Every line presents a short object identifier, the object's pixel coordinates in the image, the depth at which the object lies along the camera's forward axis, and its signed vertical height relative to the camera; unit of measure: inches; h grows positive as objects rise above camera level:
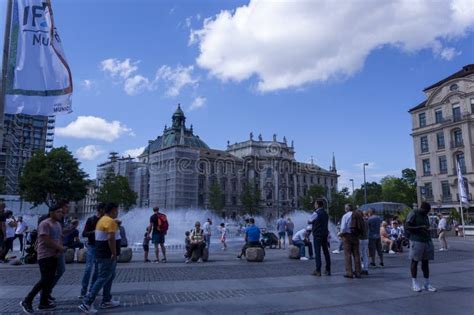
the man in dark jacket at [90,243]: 324.2 -16.3
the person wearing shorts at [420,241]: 345.7 -19.1
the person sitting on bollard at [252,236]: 648.0 -23.0
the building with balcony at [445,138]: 2036.2 +432.3
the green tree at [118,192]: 2751.0 +227.7
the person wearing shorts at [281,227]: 876.0 -12.1
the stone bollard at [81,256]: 603.5 -46.9
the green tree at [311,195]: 3432.6 +223.5
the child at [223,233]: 921.5 -25.0
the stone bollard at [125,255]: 607.2 -46.7
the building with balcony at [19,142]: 3299.7 +783.9
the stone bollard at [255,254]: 622.9 -49.8
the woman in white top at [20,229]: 736.1 -5.7
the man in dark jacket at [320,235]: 440.1 -15.7
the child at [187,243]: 638.1 -32.7
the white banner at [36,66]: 297.6 +124.1
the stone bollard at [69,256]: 602.2 -46.6
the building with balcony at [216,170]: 2918.3 +467.9
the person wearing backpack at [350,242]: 430.0 -23.4
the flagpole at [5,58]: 263.9 +114.1
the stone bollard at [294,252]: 661.9 -50.9
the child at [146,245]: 627.2 -33.3
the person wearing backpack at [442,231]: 818.2 -25.2
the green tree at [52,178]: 2226.9 +266.5
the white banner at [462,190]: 1231.9 +89.3
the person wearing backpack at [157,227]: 592.4 -5.1
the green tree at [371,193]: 3734.5 +267.2
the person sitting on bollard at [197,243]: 630.5 -31.4
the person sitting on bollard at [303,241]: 664.4 -33.3
